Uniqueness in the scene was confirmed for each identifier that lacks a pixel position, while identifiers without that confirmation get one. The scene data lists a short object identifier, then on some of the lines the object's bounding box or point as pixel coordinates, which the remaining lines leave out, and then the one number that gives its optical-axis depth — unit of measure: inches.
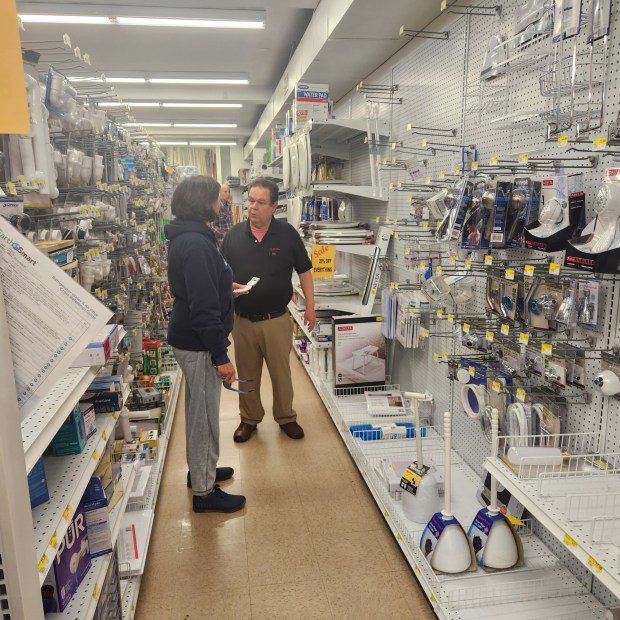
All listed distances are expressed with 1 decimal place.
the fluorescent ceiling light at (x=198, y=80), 302.7
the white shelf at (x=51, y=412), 40.9
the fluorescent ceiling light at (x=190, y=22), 195.3
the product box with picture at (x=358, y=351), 156.5
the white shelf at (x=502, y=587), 76.7
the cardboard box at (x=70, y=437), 62.9
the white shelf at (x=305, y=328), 170.9
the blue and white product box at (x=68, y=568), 56.7
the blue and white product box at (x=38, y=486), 51.6
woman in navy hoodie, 99.2
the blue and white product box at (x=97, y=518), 67.4
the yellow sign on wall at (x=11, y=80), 31.0
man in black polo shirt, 145.2
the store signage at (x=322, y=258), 165.5
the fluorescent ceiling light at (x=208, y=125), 451.4
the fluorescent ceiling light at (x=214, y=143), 558.3
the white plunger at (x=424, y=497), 96.6
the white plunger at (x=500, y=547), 82.3
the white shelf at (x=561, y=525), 47.1
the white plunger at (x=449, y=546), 82.2
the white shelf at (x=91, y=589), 56.6
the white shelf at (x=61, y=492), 45.0
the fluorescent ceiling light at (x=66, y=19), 192.9
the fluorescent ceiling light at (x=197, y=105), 359.9
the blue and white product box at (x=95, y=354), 60.2
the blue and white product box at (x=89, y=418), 68.1
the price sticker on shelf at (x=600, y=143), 58.8
